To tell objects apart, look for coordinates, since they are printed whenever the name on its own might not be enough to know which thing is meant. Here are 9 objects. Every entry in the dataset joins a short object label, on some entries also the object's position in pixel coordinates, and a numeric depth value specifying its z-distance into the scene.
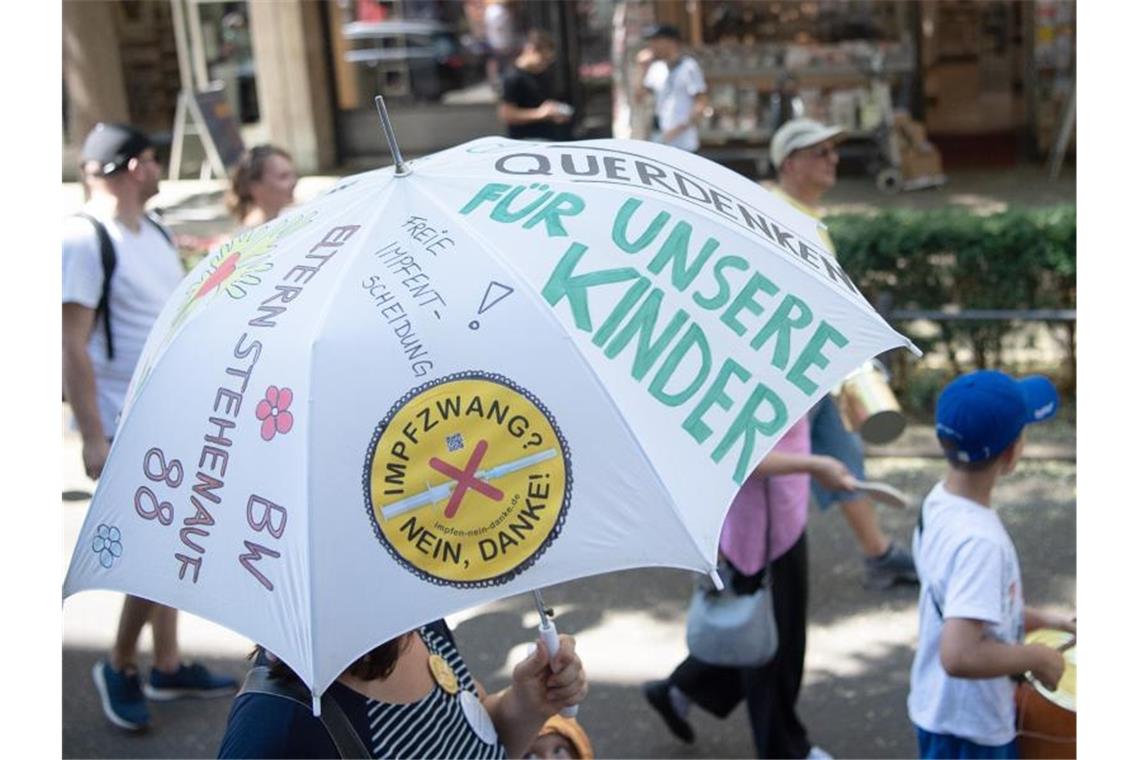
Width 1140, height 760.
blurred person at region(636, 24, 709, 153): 10.49
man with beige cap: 5.05
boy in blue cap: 3.07
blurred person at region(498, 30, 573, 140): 10.31
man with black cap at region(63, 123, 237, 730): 4.79
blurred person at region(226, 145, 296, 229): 5.46
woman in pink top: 4.24
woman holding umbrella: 2.35
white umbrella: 2.21
